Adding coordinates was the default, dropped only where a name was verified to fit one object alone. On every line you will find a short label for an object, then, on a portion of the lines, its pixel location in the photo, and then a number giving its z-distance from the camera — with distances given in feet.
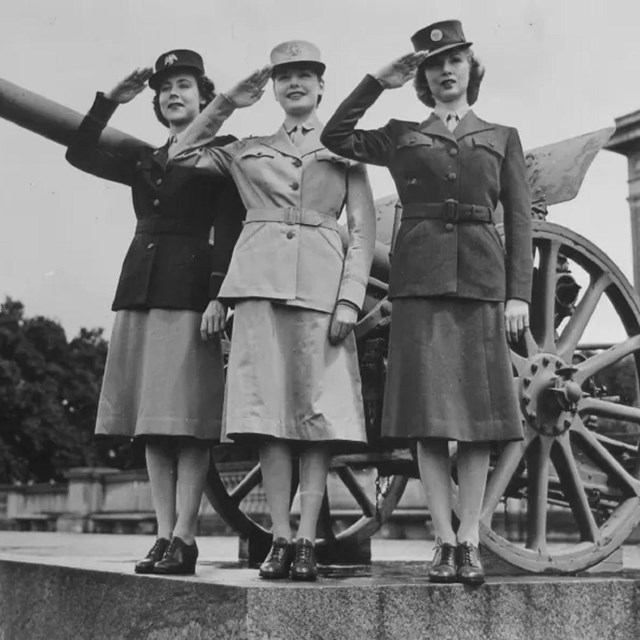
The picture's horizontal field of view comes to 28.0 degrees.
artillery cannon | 18.33
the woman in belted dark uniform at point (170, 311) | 16.67
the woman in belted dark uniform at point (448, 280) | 15.66
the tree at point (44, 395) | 121.90
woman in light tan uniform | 15.62
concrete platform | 14.29
